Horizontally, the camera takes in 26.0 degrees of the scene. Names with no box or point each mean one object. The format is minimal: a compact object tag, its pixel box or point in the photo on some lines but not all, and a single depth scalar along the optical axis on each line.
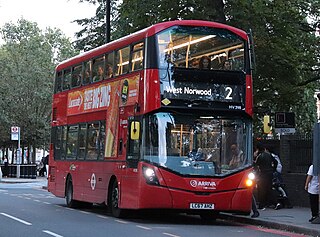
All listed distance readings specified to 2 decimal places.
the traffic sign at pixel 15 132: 42.65
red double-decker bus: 16.19
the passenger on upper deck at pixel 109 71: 19.12
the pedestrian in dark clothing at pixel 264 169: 20.17
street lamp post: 28.48
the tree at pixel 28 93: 57.09
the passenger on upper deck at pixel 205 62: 16.62
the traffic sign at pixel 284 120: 20.16
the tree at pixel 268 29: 23.94
